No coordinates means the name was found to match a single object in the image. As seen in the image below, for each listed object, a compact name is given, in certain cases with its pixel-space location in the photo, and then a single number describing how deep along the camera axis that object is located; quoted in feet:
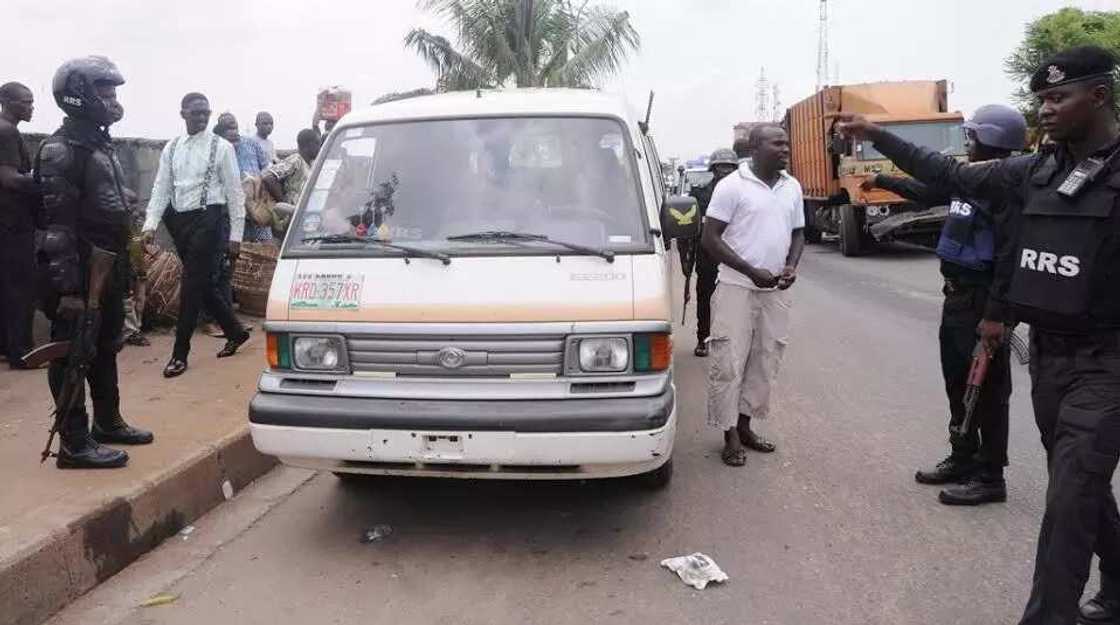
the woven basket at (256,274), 28.86
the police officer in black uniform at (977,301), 14.11
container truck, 51.70
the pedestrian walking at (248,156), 29.58
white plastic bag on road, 11.86
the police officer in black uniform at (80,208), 13.93
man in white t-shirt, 16.22
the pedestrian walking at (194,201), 21.16
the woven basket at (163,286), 26.35
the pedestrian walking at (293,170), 27.61
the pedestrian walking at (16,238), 20.86
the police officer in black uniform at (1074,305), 9.16
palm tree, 68.90
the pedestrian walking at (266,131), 34.71
